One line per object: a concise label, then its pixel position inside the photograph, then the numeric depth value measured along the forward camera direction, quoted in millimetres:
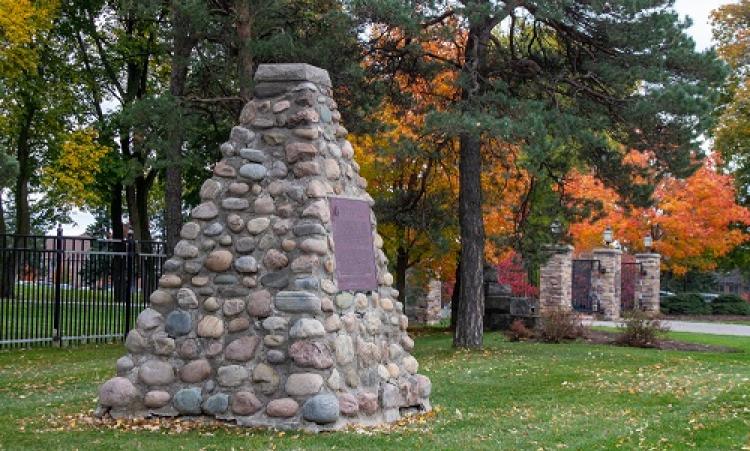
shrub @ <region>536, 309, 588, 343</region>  20047
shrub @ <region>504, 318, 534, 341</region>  20364
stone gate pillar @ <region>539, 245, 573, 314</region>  27562
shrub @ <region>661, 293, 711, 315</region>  37469
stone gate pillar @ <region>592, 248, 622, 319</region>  33250
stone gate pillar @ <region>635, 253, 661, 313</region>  34375
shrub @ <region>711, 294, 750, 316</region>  37062
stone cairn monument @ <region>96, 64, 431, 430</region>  7805
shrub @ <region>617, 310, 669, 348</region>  18953
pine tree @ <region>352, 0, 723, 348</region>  14891
